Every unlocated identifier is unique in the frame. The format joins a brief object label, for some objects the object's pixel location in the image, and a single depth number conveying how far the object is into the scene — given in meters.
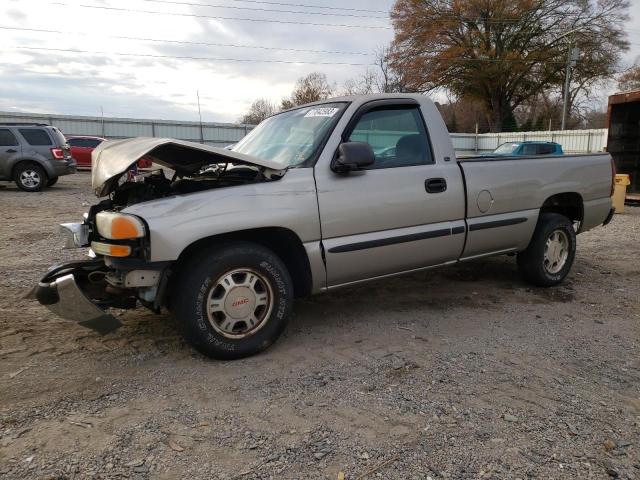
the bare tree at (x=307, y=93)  47.29
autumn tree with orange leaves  37.59
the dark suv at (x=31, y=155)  13.84
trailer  12.83
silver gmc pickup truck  3.17
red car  21.23
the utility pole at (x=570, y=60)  26.50
